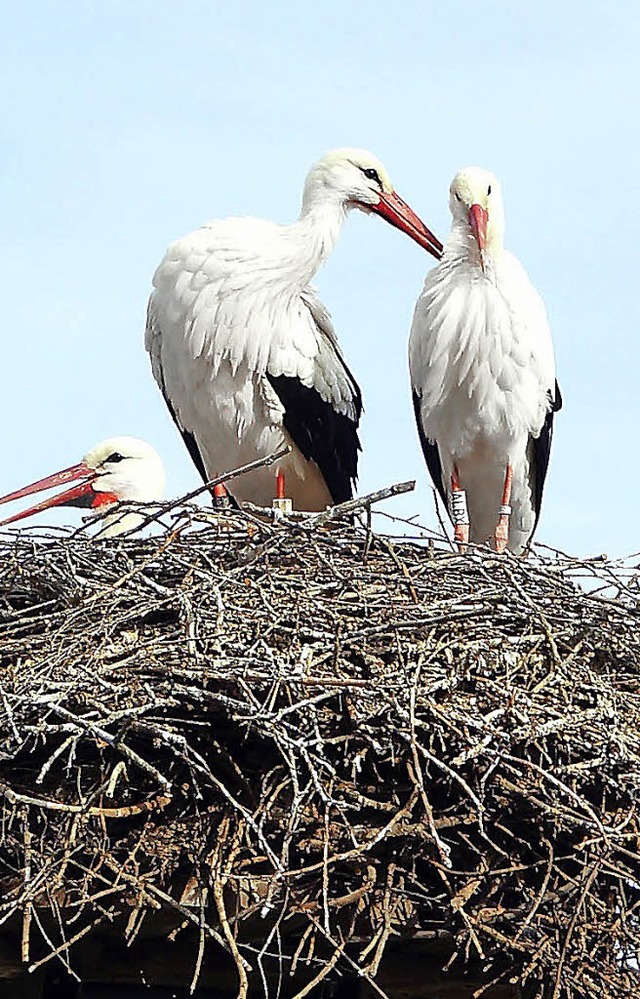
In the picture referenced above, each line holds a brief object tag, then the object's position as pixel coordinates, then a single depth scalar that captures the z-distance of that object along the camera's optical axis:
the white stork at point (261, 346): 10.86
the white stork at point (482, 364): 10.76
